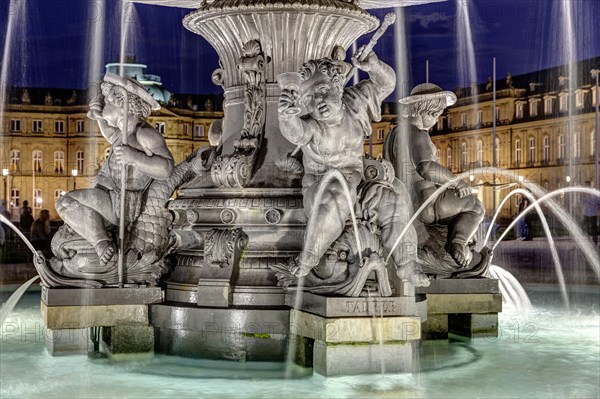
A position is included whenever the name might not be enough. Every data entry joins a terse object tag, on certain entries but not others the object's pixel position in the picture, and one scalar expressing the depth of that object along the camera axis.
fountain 7.52
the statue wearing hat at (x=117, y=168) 8.50
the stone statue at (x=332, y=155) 7.72
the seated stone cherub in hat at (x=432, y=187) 9.30
